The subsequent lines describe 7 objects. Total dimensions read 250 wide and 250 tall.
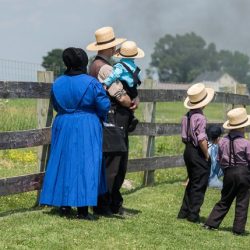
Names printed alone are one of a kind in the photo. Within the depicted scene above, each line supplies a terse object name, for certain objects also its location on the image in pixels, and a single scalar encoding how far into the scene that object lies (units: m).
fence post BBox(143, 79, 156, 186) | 20.84
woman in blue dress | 14.13
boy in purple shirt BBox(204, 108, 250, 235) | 14.94
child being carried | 15.34
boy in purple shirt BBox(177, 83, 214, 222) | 15.56
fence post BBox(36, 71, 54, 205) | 16.03
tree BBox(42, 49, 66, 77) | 101.56
